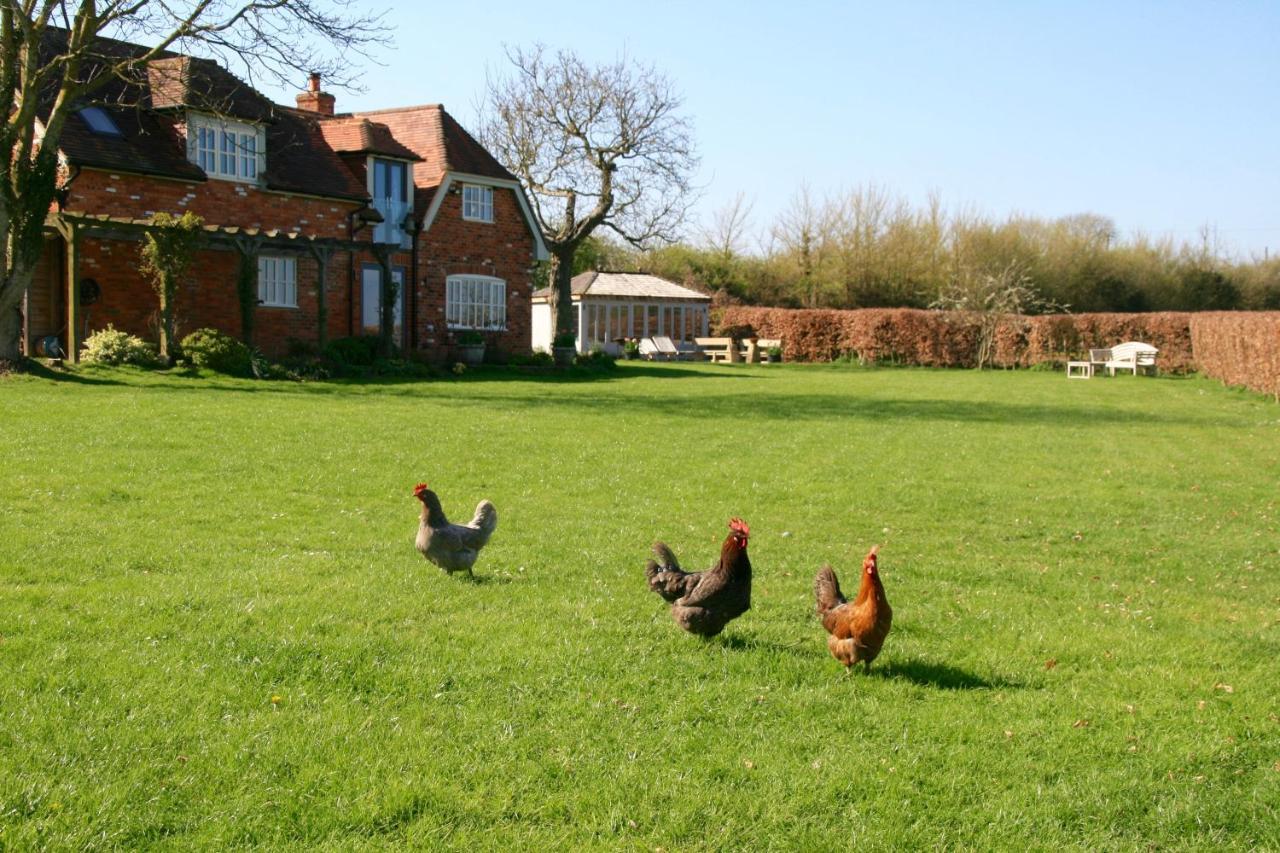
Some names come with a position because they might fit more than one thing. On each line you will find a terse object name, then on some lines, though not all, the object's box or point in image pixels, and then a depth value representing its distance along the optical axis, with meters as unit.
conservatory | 48.16
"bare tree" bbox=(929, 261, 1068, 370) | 48.38
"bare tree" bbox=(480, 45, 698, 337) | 39.66
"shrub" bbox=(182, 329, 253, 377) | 24.00
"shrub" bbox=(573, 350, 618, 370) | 36.28
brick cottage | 25.25
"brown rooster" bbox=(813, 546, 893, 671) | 5.78
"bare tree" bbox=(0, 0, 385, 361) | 21.52
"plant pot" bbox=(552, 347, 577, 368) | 35.03
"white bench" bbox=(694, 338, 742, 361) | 49.69
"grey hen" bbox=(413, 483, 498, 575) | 7.67
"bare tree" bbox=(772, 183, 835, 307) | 61.31
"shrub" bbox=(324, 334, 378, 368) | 26.83
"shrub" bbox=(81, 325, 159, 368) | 23.19
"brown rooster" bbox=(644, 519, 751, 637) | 6.19
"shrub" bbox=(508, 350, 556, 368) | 34.16
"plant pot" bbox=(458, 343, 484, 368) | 32.53
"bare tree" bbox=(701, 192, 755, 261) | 65.34
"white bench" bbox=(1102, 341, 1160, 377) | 42.28
